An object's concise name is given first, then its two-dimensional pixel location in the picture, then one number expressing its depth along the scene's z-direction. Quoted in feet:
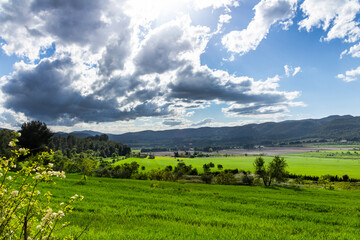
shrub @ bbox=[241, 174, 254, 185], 288.10
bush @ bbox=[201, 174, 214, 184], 291.58
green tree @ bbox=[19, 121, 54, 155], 174.64
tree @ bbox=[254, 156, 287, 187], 239.71
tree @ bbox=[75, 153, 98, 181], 181.77
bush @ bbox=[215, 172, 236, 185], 271.08
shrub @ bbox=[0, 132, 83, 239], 14.85
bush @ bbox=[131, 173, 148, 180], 261.20
